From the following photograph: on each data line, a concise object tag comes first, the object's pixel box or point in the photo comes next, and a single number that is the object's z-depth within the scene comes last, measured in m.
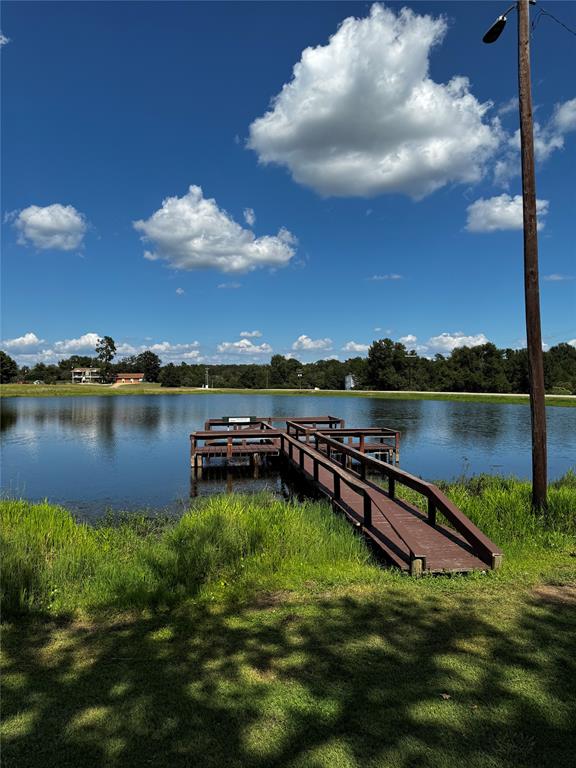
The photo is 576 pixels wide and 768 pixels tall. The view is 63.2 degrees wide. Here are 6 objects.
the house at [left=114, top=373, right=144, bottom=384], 147.30
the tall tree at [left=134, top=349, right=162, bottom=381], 163.38
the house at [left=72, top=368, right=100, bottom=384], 151.95
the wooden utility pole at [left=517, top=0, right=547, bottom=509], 8.35
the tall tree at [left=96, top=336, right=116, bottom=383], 153.75
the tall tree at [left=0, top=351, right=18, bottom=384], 122.89
